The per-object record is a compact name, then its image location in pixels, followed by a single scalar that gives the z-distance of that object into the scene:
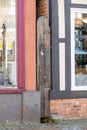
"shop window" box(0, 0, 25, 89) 6.53
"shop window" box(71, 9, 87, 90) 6.92
